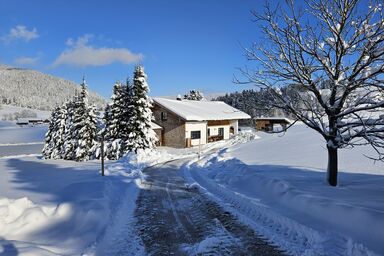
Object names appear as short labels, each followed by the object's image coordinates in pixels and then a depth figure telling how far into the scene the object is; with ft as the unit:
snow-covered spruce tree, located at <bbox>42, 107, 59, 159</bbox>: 152.35
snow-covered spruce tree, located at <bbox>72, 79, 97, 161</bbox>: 116.98
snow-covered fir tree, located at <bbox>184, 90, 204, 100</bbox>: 291.58
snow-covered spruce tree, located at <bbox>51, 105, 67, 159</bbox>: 148.25
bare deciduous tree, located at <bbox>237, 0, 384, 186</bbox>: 29.37
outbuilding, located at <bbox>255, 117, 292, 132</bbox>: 201.21
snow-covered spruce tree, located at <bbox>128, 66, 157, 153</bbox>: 100.78
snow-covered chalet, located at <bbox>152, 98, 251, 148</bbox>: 128.57
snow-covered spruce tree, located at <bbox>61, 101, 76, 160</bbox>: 127.40
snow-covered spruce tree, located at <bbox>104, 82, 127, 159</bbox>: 103.14
